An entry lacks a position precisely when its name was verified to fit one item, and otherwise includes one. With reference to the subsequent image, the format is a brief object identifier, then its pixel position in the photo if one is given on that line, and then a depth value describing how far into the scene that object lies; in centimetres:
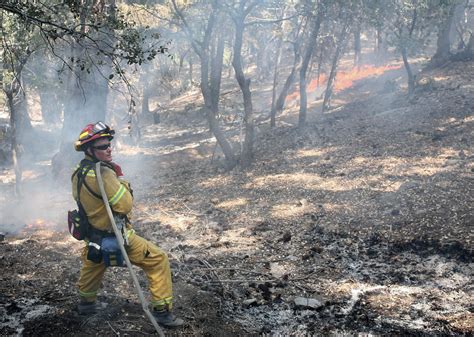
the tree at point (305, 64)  1542
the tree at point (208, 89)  1376
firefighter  475
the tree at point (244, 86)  1350
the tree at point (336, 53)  1771
